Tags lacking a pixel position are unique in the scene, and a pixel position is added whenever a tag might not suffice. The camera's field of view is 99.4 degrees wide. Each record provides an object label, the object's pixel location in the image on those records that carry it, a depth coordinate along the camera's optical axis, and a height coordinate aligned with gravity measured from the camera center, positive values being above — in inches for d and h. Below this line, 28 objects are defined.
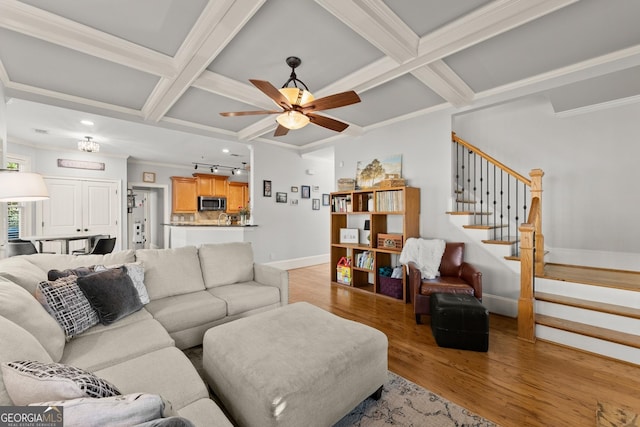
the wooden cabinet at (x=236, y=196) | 324.5 +20.5
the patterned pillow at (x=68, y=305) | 66.4 -23.4
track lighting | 286.0 +51.0
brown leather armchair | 116.1 -31.0
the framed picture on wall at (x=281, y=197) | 225.0 +13.4
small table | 143.9 -14.1
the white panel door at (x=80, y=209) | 212.2 +3.0
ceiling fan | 89.7 +38.5
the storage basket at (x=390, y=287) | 152.0 -42.1
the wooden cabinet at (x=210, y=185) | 303.0 +32.3
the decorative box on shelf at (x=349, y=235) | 185.3 -15.1
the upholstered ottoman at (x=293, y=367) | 51.3 -32.9
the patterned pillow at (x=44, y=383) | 30.2 -19.8
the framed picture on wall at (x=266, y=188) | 215.5 +19.8
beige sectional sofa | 48.3 -31.5
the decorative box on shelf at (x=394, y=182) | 158.7 +18.4
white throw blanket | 131.1 -20.9
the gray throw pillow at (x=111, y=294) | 75.1 -23.6
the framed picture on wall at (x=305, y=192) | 243.9 +19.1
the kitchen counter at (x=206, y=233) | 183.8 -14.6
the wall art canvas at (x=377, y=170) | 169.6 +28.2
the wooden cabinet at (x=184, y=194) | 289.4 +19.9
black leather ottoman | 94.4 -39.4
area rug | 63.8 -49.1
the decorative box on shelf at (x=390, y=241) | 158.2 -16.6
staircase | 92.7 -30.1
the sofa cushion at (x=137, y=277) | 88.5 -21.7
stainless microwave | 302.0 +10.8
